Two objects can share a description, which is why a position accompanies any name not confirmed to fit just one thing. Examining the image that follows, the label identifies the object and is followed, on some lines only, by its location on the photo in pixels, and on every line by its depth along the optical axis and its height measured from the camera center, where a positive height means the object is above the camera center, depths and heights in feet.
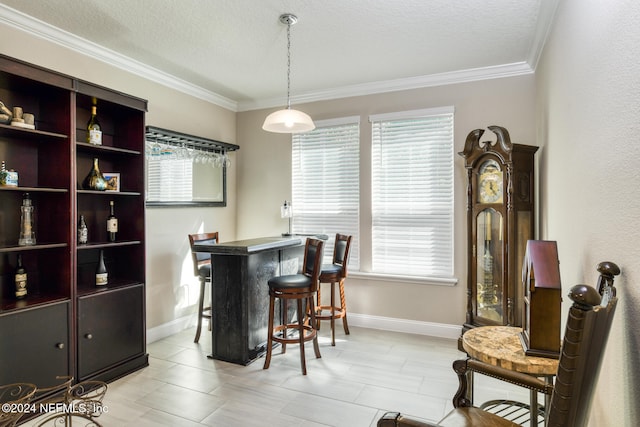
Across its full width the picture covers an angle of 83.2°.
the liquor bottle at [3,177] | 7.85 +0.76
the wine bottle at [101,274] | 9.77 -1.69
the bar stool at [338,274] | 11.89 -2.05
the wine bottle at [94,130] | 9.51 +2.18
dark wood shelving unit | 7.90 -0.77
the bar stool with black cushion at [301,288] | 9.73 -2.08
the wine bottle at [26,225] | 8.35 -0.31
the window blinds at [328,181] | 14.11 +1.25
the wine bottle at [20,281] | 8.32 -1.62
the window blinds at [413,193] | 12.70 +0.69
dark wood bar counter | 10.09 -2.50
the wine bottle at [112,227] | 10.22 -0.43
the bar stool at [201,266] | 12.18 -1.87
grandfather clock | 10.13 -0.33
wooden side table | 5.10 -2.14
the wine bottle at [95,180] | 9.75 +0.86
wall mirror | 12.41 +1.64
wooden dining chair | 3.19 -1.31
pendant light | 8.96 +2.42
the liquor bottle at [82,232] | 9.52 -0.54
